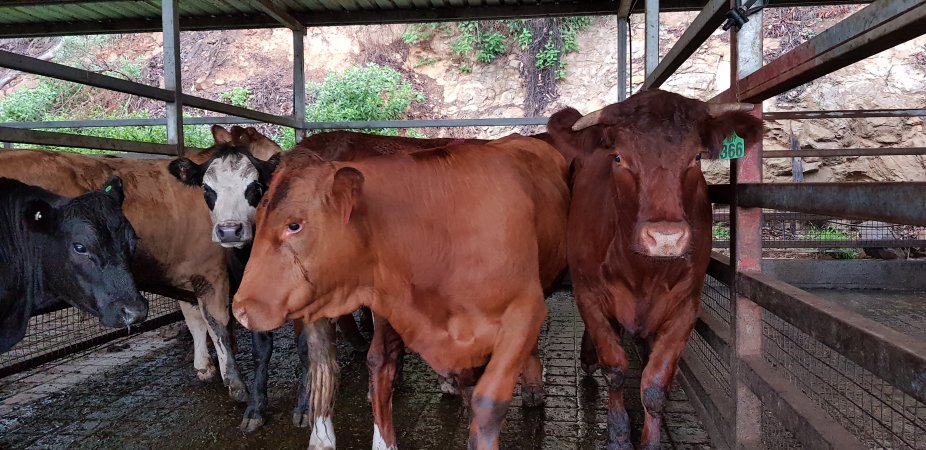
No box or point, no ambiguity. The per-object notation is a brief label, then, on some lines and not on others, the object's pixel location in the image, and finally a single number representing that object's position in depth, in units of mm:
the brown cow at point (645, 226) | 2938
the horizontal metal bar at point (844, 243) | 8156
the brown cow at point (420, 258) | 2463
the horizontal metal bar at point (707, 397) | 3312
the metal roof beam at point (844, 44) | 1600
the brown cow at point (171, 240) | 4672
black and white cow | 4039
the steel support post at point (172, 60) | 5605
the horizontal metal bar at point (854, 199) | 1553
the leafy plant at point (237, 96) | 19234
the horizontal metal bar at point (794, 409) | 2096
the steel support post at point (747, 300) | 3002
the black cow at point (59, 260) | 3646
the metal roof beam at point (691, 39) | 3287
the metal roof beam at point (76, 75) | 3947
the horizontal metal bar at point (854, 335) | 1504
